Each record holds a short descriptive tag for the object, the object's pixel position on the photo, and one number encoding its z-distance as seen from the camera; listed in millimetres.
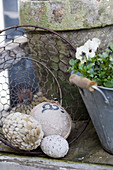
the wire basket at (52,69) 823
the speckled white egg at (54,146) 717
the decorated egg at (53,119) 759
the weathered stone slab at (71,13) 788
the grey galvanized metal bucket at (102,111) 678
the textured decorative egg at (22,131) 712
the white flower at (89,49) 696
